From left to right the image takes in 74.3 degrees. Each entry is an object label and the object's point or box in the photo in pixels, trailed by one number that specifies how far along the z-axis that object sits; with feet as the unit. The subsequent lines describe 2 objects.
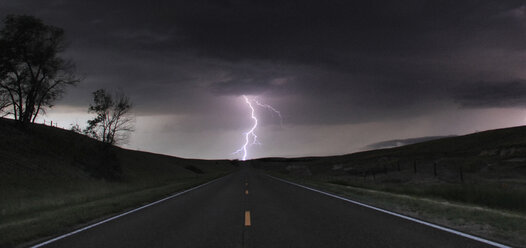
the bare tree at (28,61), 128.02
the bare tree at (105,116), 150.51
